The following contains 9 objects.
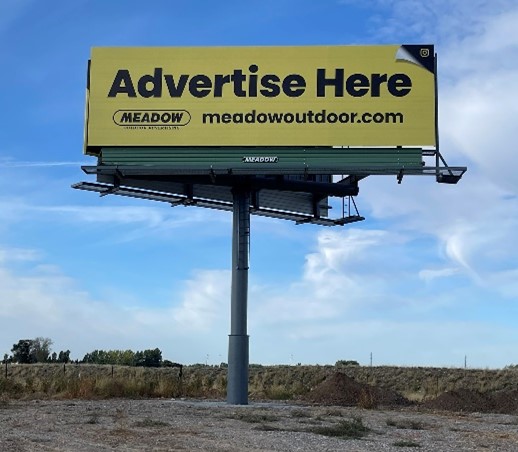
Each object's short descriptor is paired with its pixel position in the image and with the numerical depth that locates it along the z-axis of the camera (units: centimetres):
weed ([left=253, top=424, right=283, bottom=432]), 1891
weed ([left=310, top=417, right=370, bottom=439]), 1797
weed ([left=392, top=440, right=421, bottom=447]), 1630
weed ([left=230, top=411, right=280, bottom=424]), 2128
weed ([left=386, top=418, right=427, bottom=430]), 2056
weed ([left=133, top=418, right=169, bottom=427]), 1897
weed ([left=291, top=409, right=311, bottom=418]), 2318
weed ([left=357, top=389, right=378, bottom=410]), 2883
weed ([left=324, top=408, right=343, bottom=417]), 2414
